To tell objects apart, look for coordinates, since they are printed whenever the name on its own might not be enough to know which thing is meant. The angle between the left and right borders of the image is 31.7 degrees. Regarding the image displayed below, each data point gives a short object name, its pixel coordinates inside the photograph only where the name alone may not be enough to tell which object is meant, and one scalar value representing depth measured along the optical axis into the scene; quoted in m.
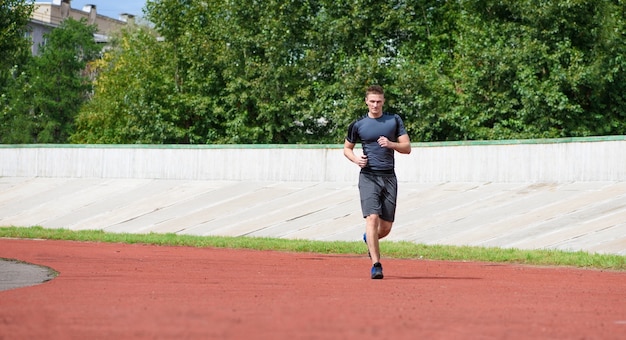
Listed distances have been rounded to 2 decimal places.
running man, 12.62
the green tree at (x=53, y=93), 78.25
